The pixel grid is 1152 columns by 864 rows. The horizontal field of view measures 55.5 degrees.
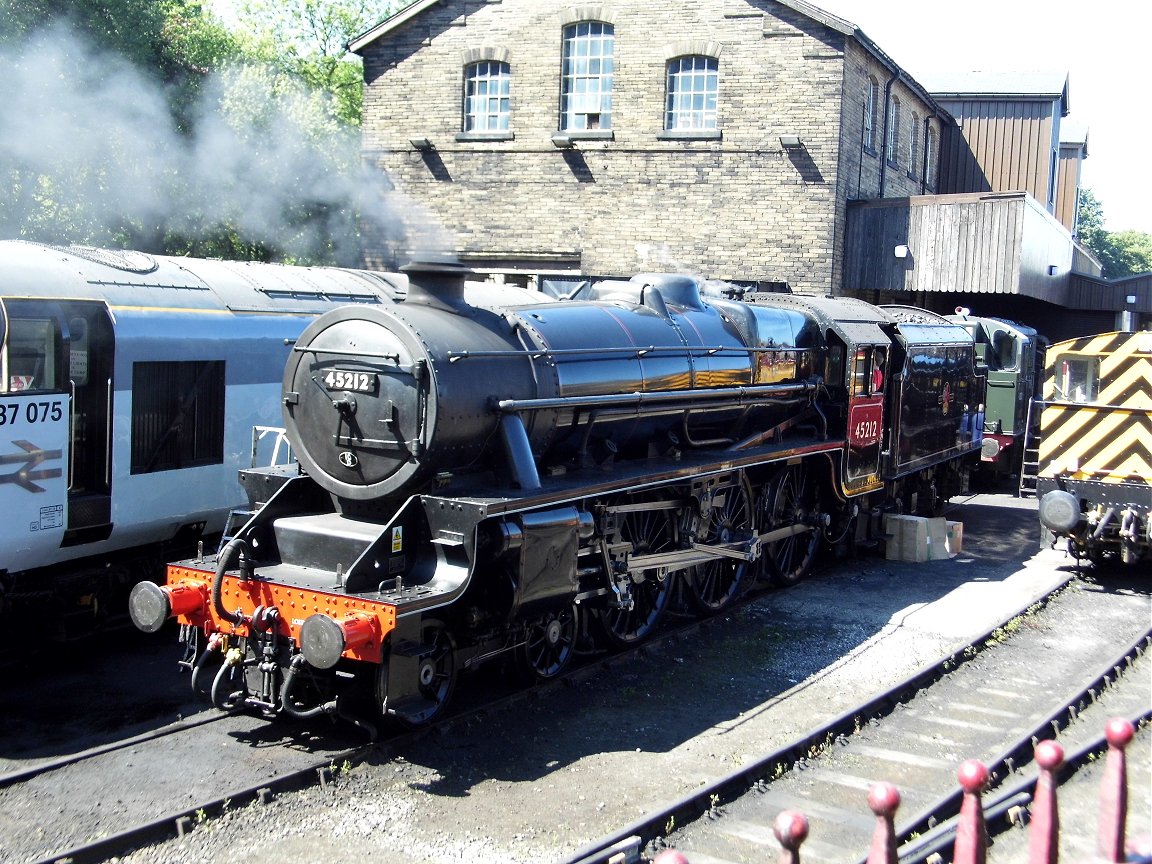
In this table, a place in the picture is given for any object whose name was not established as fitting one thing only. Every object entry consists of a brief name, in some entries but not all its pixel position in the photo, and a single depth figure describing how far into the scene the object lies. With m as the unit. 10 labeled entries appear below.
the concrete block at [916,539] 12.52
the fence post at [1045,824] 4.12
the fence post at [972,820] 3.89
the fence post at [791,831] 3.37
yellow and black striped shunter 10.93
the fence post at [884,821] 3.63
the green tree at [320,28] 37.11
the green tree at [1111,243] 76.62
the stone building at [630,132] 18.12
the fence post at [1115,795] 4.25
